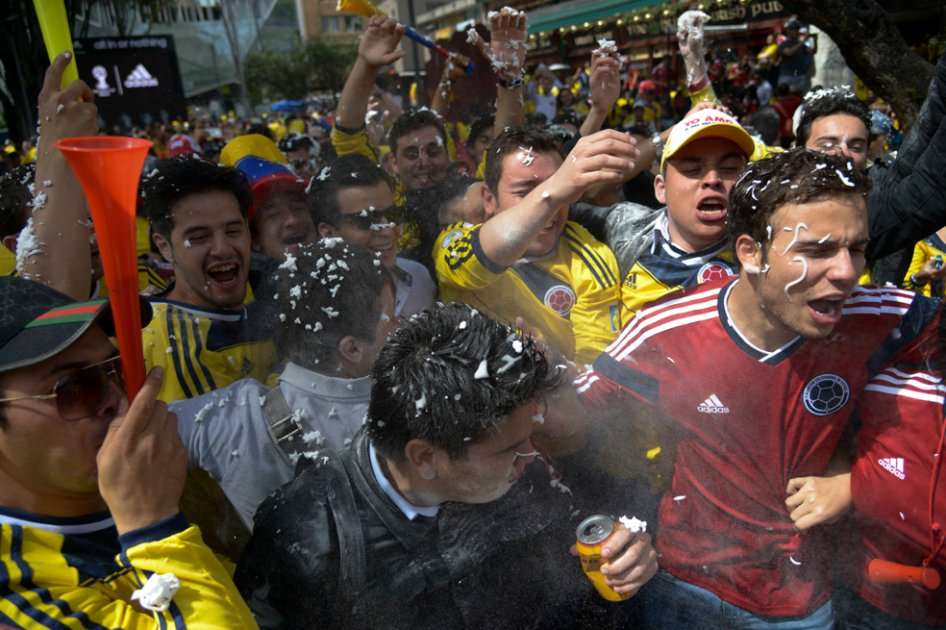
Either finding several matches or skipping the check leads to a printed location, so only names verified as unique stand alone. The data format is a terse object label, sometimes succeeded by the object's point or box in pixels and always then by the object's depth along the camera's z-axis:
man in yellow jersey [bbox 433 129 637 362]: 1.89
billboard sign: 11.50
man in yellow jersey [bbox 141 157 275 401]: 1.94
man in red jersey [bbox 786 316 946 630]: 1.47
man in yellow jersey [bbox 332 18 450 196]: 2.74
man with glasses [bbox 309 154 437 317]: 2.25
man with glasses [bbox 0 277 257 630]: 1.06
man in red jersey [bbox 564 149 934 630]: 1.42
